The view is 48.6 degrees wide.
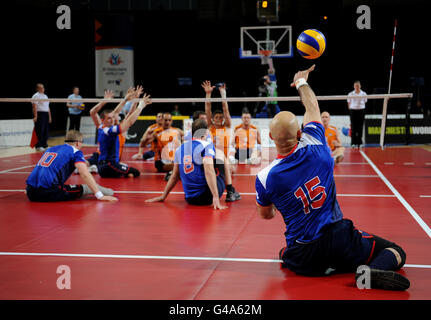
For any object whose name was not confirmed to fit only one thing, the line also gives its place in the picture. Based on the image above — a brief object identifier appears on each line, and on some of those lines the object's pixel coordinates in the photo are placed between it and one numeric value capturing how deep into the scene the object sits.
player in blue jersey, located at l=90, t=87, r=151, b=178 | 10.63
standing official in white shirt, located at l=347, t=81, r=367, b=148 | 16.47
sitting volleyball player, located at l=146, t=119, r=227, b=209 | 7.25
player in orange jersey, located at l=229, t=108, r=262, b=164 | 12.70
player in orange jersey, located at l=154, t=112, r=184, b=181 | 11.45
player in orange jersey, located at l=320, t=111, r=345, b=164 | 12.30
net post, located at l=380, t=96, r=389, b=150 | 8.79
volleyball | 6.29
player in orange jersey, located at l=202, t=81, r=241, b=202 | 9.21
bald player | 4.09
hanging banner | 25.70
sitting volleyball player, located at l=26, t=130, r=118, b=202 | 7.80
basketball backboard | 22.02
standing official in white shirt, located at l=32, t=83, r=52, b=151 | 16.05
